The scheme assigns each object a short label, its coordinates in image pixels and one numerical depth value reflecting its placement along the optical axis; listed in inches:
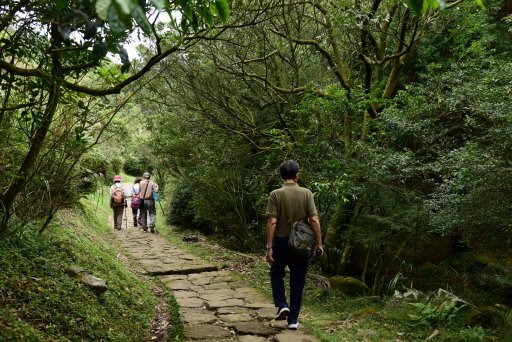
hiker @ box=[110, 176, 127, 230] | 459.2
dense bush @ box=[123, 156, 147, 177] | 1229.8
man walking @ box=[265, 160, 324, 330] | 175.3
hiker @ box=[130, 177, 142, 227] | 490.1
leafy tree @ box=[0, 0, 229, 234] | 84.2
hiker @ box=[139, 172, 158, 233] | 469.4
